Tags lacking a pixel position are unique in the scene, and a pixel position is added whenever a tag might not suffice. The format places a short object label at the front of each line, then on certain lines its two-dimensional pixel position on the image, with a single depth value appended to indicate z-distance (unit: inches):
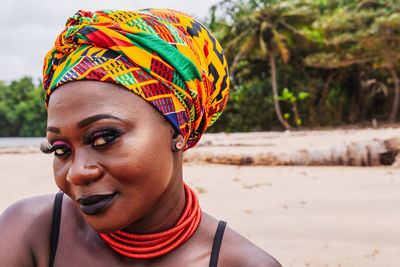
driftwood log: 204.5
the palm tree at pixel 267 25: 692.1
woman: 35.9
